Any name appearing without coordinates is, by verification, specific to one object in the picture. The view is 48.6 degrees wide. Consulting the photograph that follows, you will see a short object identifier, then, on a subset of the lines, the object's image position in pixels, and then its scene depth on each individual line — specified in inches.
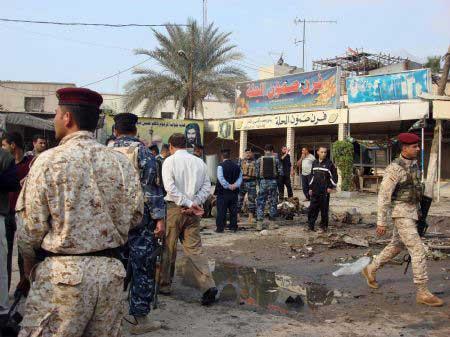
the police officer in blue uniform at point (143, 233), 166.9
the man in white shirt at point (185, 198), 207.3
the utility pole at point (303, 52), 1596.9
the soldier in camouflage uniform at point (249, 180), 442.6
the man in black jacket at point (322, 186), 394.0
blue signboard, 658.2
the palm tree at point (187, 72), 999.0
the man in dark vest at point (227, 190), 395.2
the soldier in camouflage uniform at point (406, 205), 203.5
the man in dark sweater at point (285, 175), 533.1
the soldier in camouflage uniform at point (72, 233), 83.7
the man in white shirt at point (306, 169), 564.4
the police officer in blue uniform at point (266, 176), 436.7
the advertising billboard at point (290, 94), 779.4
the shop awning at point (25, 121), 820.0
